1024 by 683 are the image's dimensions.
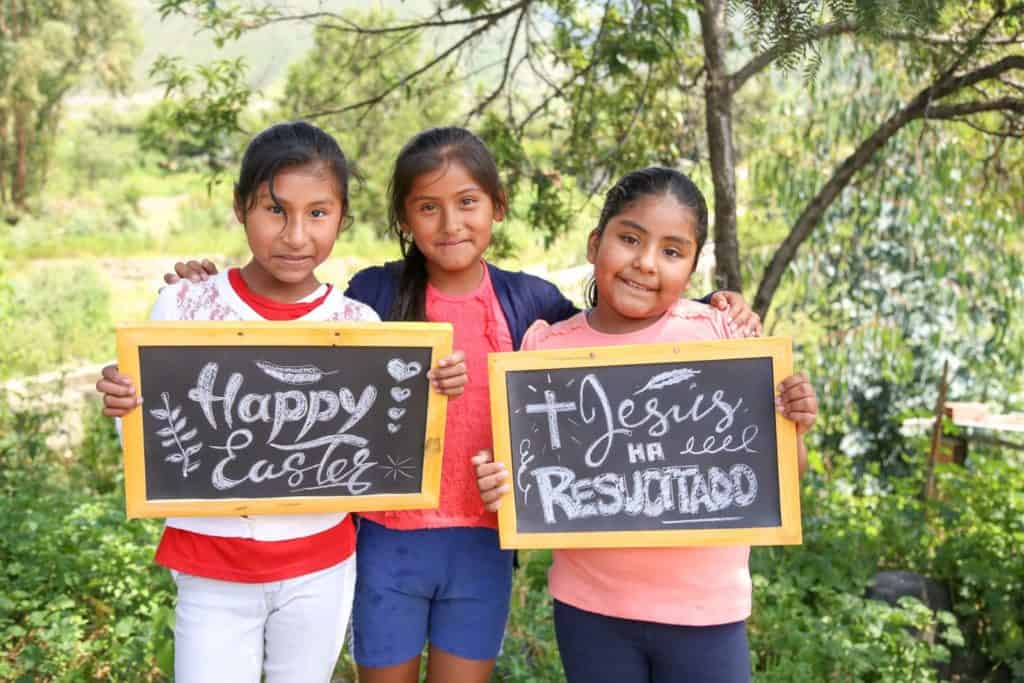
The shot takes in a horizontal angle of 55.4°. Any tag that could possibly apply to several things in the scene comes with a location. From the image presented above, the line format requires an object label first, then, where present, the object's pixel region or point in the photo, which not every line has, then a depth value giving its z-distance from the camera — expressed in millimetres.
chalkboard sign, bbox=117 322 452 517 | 2047
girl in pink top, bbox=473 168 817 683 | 2043
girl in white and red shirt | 2074
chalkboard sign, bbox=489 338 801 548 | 2092
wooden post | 4855
